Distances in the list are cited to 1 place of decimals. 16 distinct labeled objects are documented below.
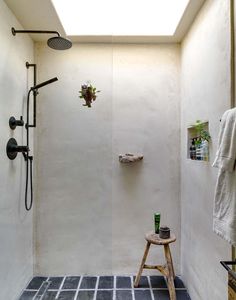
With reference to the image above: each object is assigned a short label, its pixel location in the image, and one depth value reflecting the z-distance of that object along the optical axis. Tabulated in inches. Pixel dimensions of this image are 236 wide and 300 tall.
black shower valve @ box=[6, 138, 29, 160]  78.9
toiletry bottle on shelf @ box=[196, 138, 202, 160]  79.7
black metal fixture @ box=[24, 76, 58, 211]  91.6
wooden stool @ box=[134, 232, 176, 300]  86.6
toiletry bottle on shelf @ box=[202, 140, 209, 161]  74.1
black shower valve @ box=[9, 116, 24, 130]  80.3
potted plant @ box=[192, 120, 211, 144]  73.5
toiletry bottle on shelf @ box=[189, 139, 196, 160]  87.1
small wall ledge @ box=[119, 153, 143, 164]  100.7
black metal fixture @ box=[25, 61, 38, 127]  93.9
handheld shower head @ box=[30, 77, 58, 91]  87.3
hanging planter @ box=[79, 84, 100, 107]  98.0
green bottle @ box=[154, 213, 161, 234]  95.7
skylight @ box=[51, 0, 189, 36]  87.8
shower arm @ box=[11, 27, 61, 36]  81.3
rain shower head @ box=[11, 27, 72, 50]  78.1
